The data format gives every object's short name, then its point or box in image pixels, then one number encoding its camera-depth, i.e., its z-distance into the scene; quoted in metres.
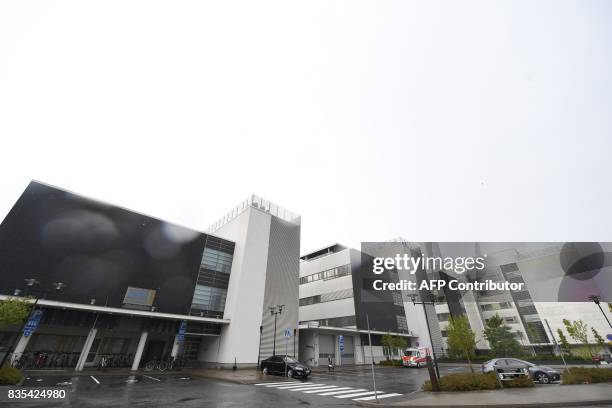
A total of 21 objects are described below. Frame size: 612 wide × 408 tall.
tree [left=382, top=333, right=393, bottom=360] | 41.22
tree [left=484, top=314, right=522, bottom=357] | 42.38
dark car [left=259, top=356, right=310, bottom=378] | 20.36
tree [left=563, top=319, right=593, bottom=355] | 25.73
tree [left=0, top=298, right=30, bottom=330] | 16.22
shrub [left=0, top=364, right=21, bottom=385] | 12.79
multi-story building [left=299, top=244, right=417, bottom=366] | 38.03
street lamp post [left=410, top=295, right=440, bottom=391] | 12.58
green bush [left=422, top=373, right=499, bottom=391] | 12.63
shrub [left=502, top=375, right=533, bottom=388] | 13.34
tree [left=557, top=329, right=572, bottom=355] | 40.34
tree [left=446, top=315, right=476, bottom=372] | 25.98
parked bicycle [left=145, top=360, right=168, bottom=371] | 24.73
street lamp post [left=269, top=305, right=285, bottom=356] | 29.63
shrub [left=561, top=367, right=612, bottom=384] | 14.80
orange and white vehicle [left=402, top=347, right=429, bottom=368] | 36.24
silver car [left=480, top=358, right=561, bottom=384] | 16.39
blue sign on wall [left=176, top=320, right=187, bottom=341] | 26.41
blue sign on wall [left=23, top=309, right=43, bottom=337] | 19.97
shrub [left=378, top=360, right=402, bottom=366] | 38.98
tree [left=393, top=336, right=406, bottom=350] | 41.40
